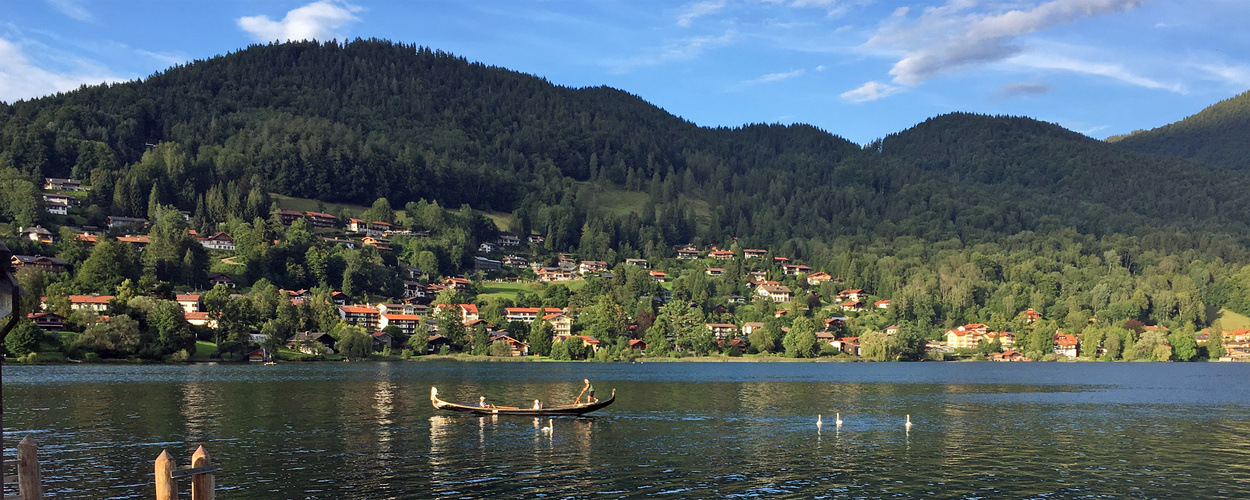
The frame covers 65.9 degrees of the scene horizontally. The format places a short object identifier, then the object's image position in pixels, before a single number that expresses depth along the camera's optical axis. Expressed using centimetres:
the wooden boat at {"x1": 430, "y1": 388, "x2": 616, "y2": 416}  7275
